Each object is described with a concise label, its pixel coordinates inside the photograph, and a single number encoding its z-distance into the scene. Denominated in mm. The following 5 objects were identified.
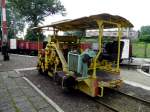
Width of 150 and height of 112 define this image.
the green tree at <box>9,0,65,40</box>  20021
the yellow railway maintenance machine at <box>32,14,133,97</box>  3690
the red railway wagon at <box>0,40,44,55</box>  12973
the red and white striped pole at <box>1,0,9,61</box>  9461
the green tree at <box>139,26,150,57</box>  26060
